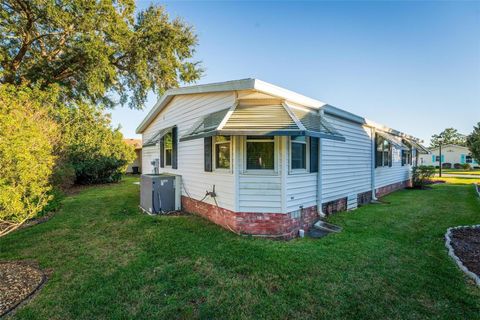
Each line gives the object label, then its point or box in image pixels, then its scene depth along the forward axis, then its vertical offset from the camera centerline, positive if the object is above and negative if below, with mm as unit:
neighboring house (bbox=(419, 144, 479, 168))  41625 +196
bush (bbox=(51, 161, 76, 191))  12219 -883
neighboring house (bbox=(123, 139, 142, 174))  26042 -668
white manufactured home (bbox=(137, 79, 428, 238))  5789 +28
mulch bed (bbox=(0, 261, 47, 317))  3432 -2038
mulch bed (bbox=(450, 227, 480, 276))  4498 -2003
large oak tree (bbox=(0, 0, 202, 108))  12070 +6614
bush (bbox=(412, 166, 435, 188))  16022 -1218
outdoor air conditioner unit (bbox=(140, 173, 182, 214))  8227 -1226
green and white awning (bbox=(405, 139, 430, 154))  16022 +801
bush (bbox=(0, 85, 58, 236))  3869 -57
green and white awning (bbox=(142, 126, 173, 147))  9812 +940
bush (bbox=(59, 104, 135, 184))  15734 +914
